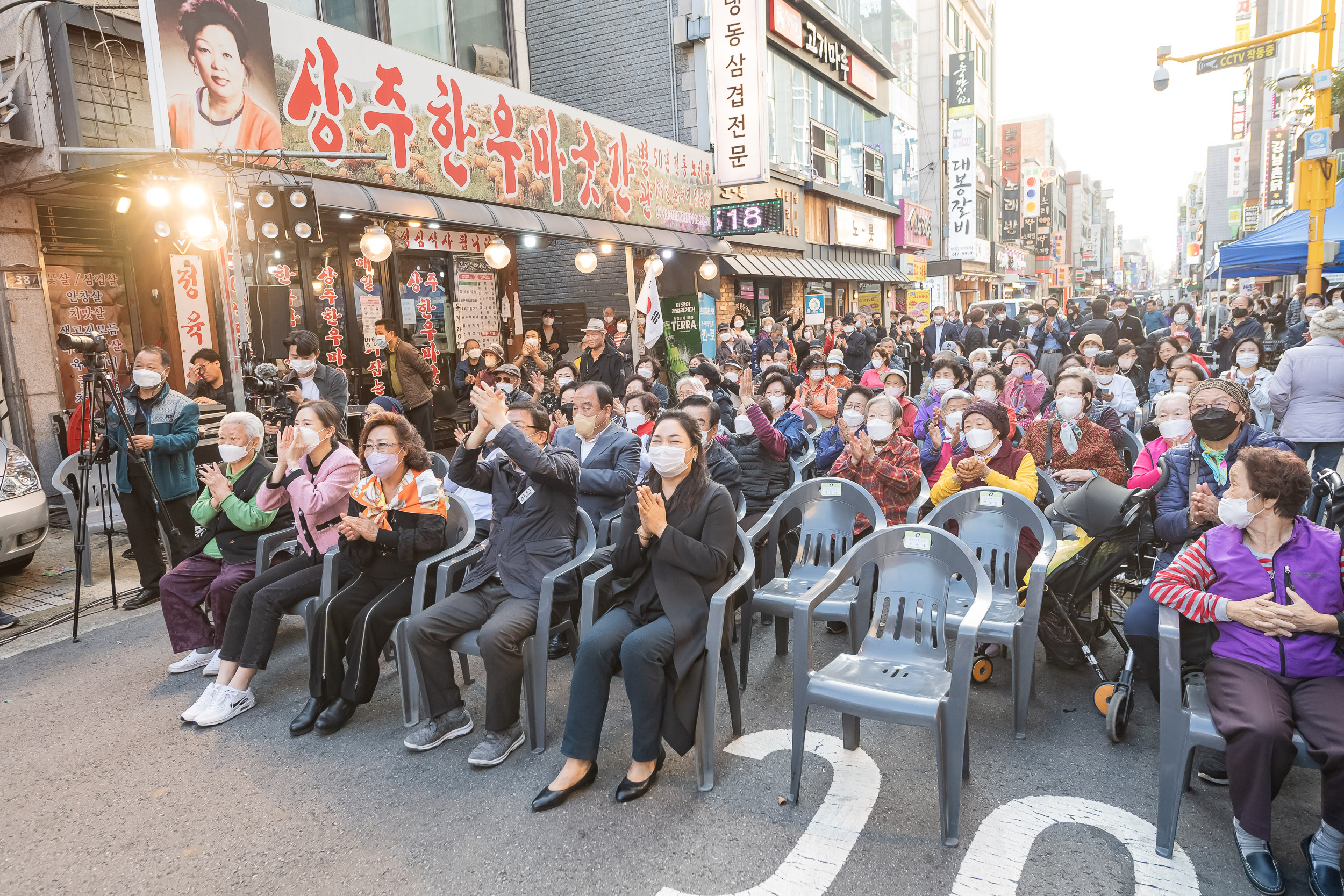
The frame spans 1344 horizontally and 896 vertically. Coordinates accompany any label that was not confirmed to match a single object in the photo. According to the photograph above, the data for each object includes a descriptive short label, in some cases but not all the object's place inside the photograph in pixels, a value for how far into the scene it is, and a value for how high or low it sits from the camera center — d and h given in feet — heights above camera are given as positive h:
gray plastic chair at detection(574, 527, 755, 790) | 11.71 -4.54
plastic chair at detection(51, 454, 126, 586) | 21.47 -4.02
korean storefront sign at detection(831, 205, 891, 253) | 81.35 +10.62
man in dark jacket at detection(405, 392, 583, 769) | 12.74 -4.02
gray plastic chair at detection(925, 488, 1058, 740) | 12.73 -4.34
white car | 20.66 -3.64
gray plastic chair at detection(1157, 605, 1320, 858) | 9.66 -5.13
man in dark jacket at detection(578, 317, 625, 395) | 32.99 -0.96
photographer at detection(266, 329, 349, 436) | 25.57 -0.72
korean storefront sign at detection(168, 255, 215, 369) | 30.12 +2.17
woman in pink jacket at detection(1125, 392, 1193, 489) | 14.74 -2.26
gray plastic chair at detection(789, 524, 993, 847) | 10.30 -4.88
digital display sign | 53.52 +7.81
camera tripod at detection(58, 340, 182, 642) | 19.38 -1.91
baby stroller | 12.92 -4.71
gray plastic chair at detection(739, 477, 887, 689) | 15.80 -4.11
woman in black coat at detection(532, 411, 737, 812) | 11.57 -4.28
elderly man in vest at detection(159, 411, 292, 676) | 16.02 -3.94
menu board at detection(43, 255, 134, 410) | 28.76 +2.18
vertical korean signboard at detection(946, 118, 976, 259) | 126.21 +21.25
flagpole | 46.24 +2.65
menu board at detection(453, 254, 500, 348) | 41.04 +2.36
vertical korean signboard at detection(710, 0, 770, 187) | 51.83 +15.97
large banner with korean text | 25.09 +9.15
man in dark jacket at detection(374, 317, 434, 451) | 32.83 -1.23
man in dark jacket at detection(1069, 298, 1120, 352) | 38.27 -0.64
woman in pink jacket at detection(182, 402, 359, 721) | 14.69 -3.40
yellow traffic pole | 34.30 +5.45
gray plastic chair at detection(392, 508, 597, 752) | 12.99 -5.04
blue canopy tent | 37.27 +2.77
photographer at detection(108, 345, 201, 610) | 20.66 -2.45
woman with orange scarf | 13.94 -3.85
